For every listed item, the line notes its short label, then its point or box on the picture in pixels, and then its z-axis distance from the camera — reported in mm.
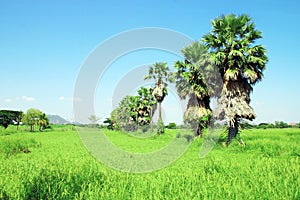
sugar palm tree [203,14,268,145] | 16922
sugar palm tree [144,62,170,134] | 41219
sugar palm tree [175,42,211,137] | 22688
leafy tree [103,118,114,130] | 98700
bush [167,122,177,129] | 83938
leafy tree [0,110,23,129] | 55031
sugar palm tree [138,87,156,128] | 51584
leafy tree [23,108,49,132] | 55250
